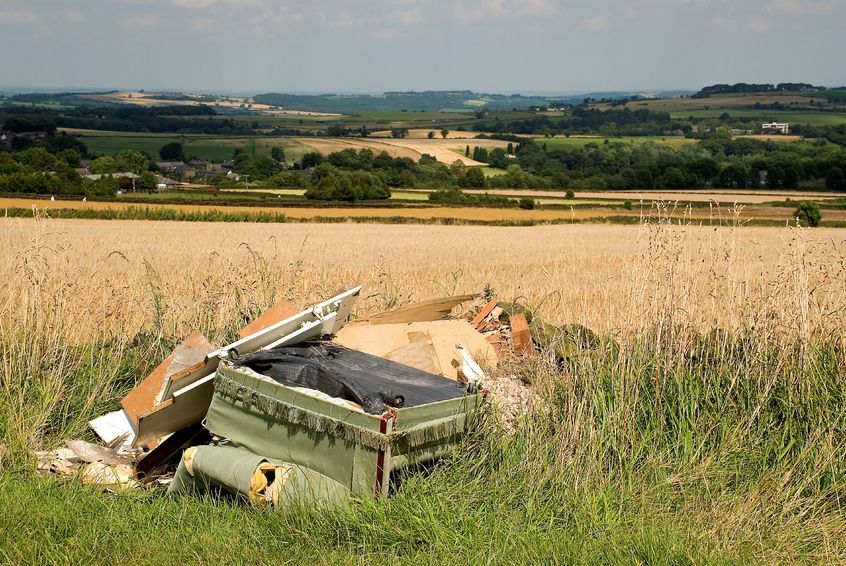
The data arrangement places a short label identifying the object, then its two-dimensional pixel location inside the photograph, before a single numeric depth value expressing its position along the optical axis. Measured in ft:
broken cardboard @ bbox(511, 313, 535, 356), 25.34
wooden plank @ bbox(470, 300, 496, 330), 26.55
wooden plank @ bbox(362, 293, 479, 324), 25.09
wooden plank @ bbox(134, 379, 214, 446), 18.69
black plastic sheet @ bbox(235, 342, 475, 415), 17.61
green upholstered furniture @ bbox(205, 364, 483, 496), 15.79
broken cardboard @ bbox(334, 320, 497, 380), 23.06
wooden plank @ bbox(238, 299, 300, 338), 21.85
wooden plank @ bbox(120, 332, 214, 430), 20.86
